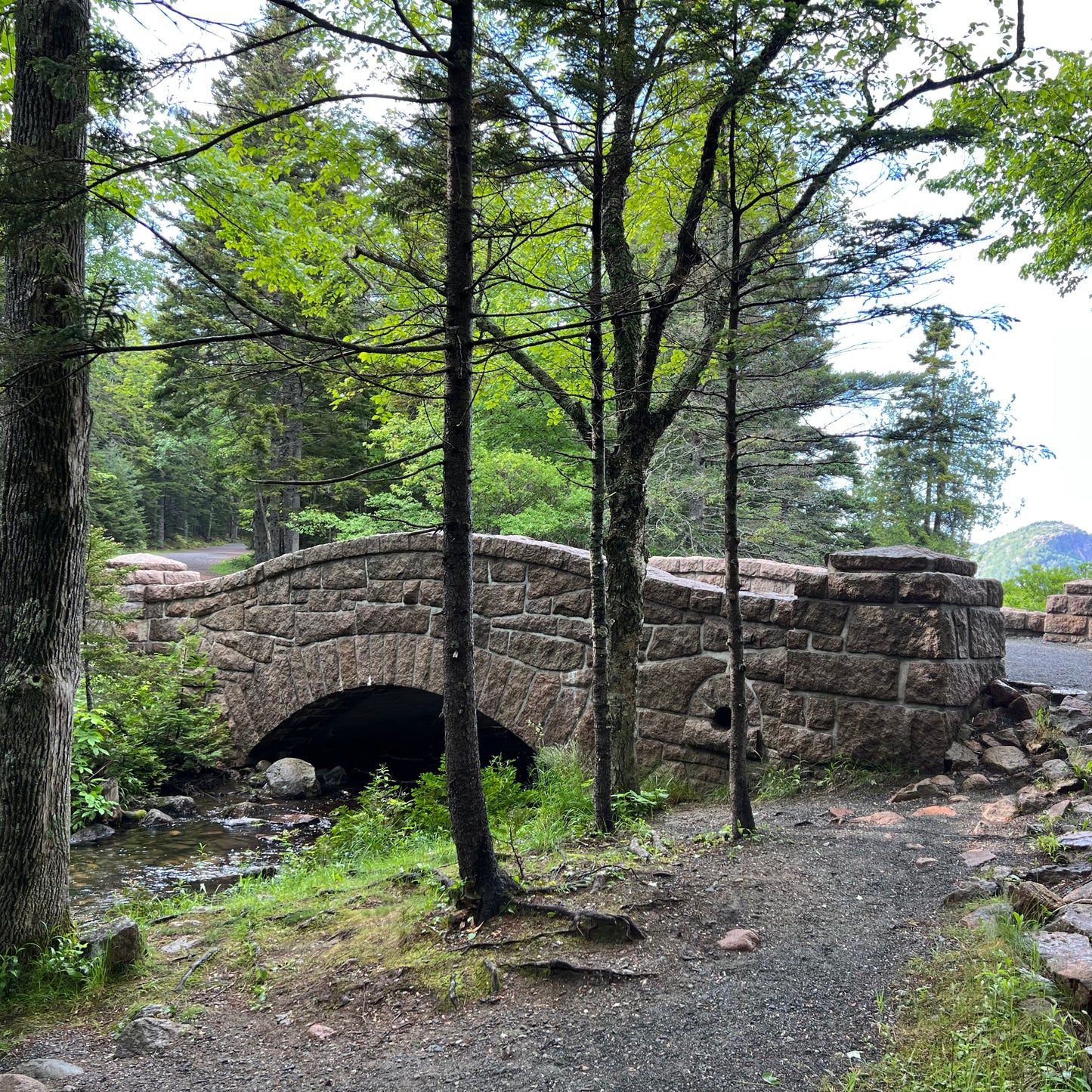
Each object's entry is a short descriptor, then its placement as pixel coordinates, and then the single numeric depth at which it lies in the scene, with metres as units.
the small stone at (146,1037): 3.12
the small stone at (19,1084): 2.66
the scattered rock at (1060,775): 4.57
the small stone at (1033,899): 2.85
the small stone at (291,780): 9.29
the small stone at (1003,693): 5.95
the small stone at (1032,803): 4.44
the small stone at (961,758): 5.41
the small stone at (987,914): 2.96
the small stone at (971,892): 3.33
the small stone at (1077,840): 3.47
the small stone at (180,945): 4.11
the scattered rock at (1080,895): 2.82
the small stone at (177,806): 8.41
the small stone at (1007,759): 5.23
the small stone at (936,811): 4.76
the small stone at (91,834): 7.42
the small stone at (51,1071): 2.88
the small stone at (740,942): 3.17
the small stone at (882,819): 4.73
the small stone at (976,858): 3.82
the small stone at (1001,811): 4.44
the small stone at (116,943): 3.76
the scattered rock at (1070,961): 2.20
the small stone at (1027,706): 5.83
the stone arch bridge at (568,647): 5.68
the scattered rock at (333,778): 9.92
